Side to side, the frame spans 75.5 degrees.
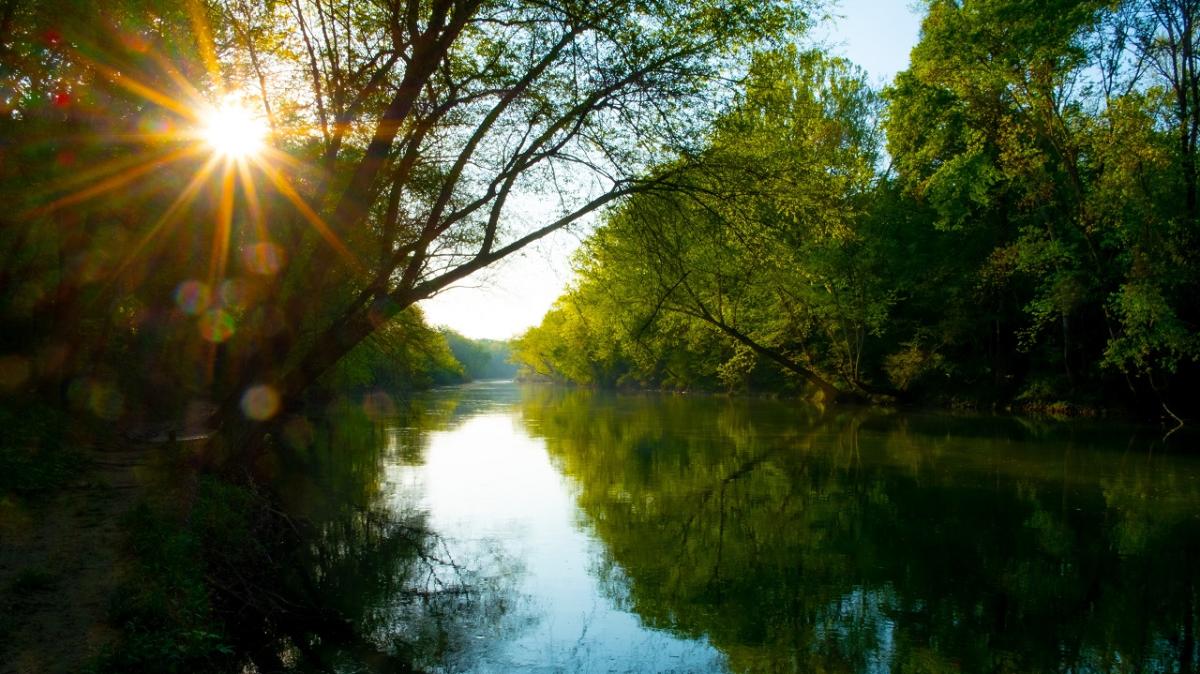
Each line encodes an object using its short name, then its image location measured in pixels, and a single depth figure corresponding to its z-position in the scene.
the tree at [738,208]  10.95
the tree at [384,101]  10.46
